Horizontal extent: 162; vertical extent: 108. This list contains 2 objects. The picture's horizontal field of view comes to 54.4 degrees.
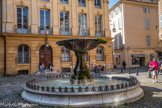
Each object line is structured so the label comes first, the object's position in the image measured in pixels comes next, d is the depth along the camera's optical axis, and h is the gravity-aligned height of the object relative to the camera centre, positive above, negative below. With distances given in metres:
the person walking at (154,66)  10.21 -0.62
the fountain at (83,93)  5.44 -1.34
